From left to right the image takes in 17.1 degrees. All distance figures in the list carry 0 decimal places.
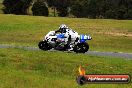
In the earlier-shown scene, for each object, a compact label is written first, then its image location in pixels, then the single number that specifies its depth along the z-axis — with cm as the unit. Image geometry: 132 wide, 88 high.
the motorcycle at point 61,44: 2934
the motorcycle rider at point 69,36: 2953
